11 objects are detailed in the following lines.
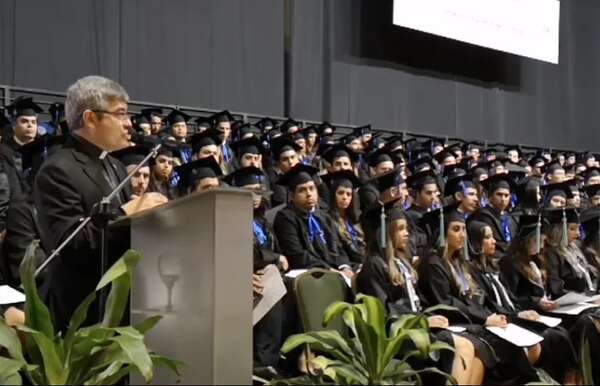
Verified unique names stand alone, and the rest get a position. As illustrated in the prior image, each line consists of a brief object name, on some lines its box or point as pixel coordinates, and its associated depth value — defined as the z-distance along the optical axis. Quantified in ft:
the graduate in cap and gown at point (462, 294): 14.55
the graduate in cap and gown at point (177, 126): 26.58
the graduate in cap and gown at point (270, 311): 13.07
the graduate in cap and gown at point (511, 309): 15.47
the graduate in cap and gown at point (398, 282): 13.44
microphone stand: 6.70
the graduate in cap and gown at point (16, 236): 13.26
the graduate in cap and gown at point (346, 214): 20.08
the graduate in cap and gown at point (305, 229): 19.02
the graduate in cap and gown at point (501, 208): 22.88
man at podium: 7.70
